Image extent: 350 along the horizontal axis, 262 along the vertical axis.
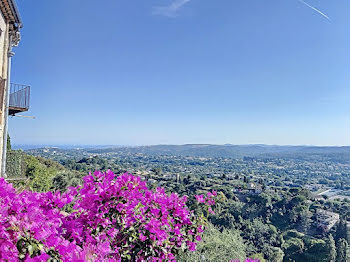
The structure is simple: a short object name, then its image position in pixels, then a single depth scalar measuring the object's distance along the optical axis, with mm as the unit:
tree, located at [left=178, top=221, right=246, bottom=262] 4453
